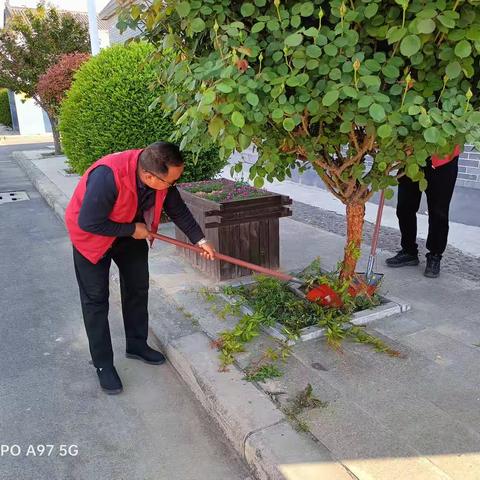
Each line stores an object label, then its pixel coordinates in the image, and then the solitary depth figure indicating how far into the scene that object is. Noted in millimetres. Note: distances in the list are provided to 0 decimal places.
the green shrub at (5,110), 32062
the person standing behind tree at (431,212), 3992
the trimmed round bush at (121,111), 6152
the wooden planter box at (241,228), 4148
